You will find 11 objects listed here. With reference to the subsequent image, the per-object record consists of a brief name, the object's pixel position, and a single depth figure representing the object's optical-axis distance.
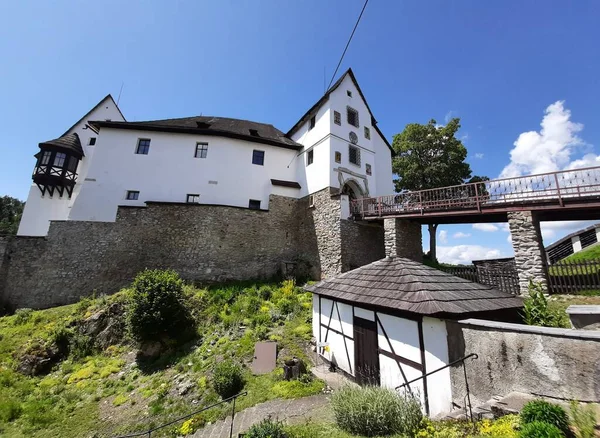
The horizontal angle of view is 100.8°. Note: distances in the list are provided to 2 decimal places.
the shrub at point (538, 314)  6.18
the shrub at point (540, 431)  2.71
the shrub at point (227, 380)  7.25
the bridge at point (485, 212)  9.68
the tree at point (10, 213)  33.88
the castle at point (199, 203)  15.49
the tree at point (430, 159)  20.88
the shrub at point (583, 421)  2.74
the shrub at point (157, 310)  10.34
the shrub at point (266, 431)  4.08
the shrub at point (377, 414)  4.23
